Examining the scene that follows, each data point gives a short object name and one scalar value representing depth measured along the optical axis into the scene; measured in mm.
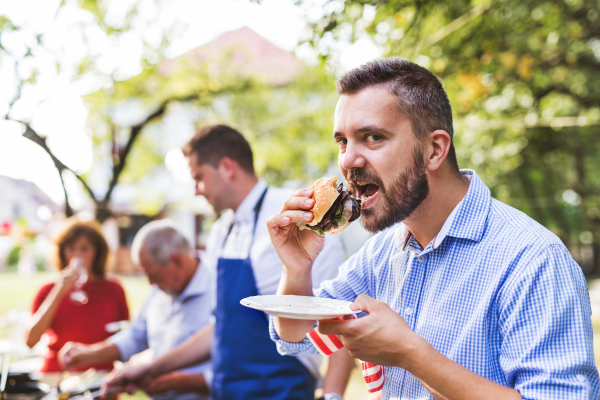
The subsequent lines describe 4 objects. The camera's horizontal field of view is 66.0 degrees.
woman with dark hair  4535
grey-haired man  4066
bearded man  1363
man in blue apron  2965
